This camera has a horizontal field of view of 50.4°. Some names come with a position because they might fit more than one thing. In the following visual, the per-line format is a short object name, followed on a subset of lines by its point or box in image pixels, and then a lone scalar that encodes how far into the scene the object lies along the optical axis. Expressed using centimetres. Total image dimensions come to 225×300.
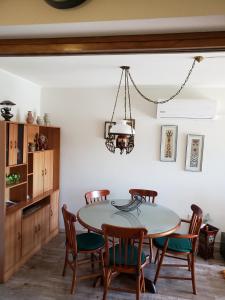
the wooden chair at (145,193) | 374
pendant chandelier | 265
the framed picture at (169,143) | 390
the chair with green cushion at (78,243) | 263
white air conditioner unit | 370
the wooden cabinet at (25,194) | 283
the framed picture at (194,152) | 384
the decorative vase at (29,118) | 354
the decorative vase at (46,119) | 405
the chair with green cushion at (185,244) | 272
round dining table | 255
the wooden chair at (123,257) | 222
